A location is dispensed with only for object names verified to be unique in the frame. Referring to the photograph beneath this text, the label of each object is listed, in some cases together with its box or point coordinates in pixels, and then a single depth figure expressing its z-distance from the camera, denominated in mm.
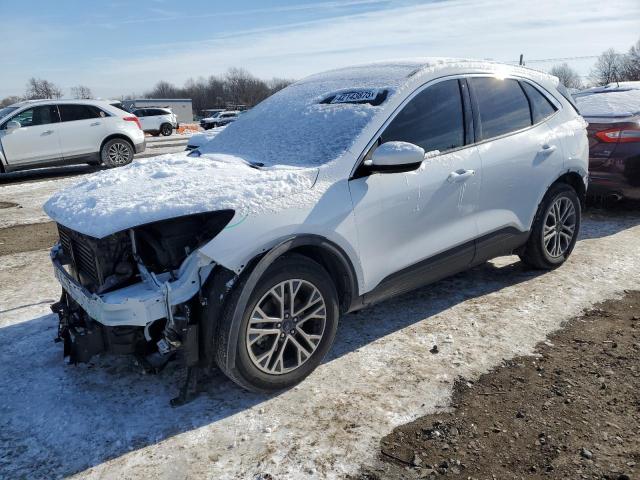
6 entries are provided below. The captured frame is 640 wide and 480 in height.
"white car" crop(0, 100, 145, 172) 11195
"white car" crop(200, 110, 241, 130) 44906
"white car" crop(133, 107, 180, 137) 32250
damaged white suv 2779
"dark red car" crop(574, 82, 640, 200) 6410
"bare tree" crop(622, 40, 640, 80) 67944
